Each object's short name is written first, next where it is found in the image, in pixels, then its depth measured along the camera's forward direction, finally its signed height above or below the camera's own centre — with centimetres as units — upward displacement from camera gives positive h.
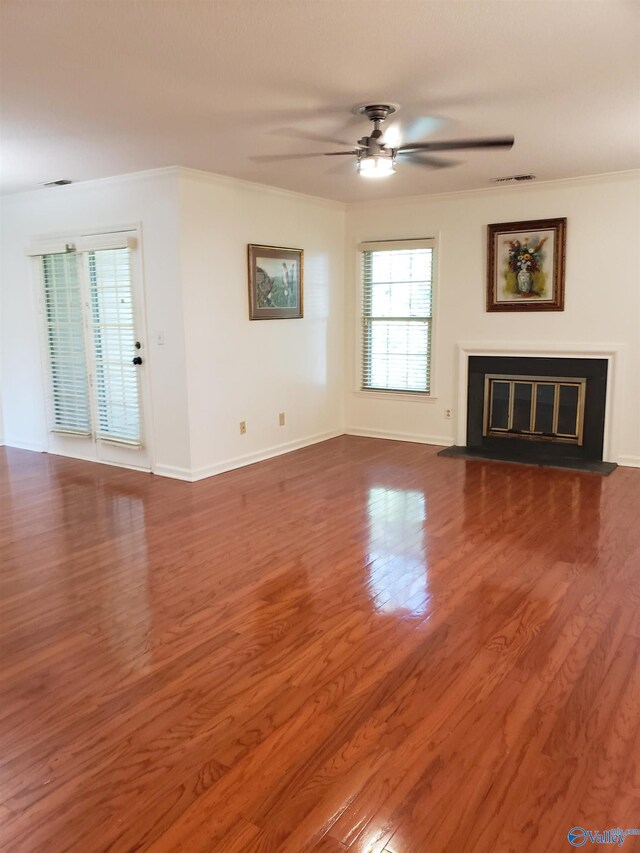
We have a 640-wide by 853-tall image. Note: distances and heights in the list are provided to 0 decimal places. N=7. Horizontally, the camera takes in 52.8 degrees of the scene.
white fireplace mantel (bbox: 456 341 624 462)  542 -39
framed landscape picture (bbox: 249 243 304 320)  548 +25
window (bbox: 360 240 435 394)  625 -5
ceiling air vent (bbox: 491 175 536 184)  518 +105
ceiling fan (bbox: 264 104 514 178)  324 +81
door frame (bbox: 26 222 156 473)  505 +1
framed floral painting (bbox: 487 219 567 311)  552 +38
